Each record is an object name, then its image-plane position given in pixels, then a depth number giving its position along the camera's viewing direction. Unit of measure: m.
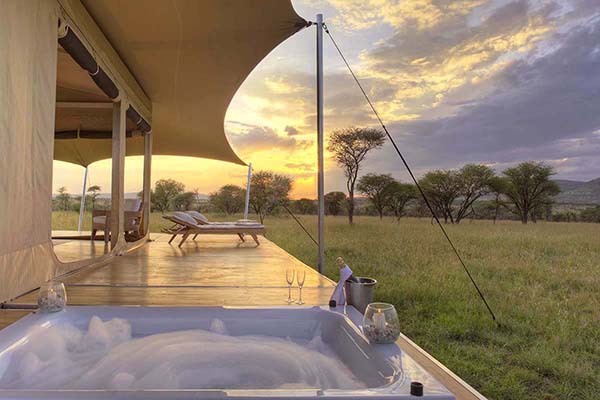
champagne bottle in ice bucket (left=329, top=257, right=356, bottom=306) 2.11
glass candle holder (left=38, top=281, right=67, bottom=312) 1.87
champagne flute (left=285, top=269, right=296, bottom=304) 2.26
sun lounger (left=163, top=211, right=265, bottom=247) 5.94
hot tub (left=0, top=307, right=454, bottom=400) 1.51
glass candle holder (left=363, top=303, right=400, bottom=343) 1.52
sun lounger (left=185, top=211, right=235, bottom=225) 6.63
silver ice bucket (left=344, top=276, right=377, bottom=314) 2.04
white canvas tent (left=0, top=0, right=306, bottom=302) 2.34
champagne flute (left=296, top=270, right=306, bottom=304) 2.26
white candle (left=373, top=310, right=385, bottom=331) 1.53
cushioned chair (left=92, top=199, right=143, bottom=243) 6.04
